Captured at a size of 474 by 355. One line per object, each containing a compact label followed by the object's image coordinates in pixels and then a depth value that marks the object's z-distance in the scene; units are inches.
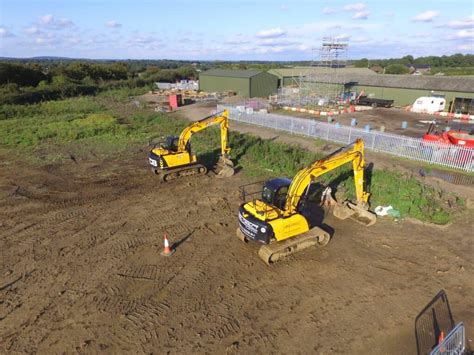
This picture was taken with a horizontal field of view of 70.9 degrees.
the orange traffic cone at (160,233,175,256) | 395.2
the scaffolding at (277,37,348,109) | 1402.6
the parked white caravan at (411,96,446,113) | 1266.0
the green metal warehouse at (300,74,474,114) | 1256.8
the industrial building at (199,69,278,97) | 1685.5
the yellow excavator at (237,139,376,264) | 373.4
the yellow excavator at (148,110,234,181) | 613.9
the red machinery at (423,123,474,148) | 696.4
